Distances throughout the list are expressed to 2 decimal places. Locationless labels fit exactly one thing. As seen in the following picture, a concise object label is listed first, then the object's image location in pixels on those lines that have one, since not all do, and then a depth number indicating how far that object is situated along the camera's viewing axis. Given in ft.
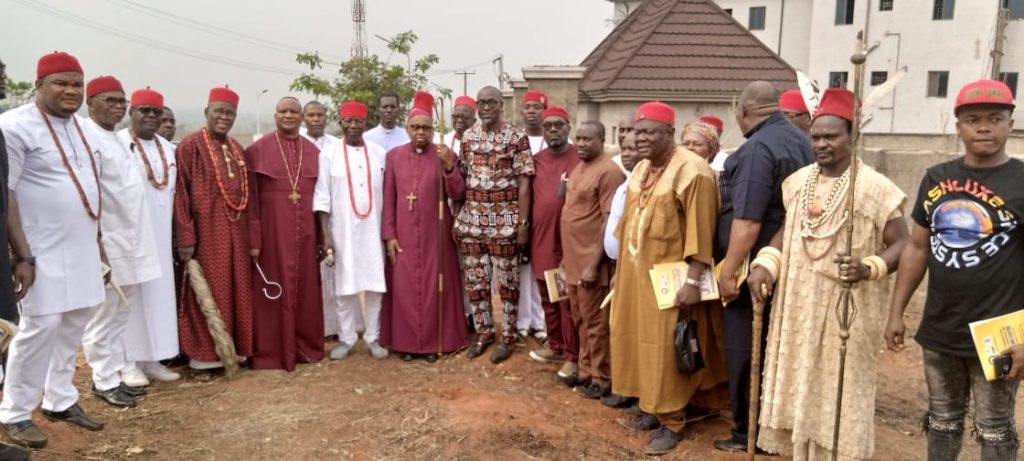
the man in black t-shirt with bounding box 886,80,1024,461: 9.84
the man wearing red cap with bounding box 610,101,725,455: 13.29
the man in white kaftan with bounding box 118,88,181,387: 16.72
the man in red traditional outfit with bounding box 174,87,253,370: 17.19
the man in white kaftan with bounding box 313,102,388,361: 19.04
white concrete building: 87.71
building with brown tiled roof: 36.99
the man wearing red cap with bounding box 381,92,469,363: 19.12
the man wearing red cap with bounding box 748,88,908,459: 11.07
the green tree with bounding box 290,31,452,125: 53.83
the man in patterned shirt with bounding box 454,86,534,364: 18.54
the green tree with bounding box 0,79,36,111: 66.45
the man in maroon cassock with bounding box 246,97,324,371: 18.20
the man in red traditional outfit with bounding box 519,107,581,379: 18.03
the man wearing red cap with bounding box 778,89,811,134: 15.10
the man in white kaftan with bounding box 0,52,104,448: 13.03
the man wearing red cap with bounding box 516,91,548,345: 21.01
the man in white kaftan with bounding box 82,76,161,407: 15.34
